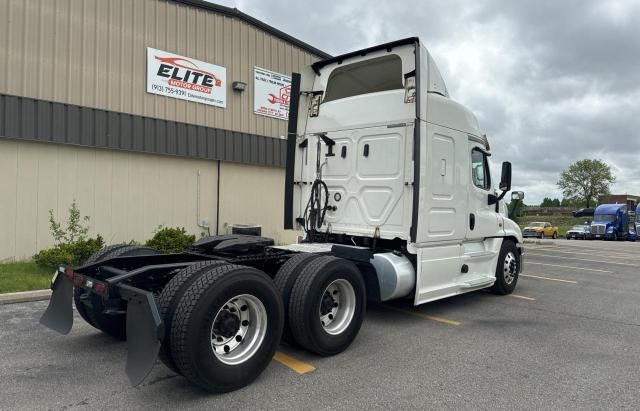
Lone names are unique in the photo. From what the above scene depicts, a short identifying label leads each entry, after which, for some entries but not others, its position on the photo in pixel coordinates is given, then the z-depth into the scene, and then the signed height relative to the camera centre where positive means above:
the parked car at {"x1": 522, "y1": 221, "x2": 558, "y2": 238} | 38.03 -1.57
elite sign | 11.00 +3.29
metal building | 9.16 +2.08
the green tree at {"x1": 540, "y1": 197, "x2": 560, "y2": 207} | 109.72 +2.67
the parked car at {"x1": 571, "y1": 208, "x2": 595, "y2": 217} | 43.47 +0.12
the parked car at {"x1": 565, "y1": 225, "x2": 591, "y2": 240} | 38.54 -1.72
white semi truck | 3.50 -0.53
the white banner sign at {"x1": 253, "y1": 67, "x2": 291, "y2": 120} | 13.16 +3.45
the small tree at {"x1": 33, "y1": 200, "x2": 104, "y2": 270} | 7.92 -0.89
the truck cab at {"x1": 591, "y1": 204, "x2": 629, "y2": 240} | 36.97 -0.83
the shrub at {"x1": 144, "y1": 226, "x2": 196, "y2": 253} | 10.15 -0.85
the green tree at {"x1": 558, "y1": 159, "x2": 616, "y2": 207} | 77.00 +5.93
